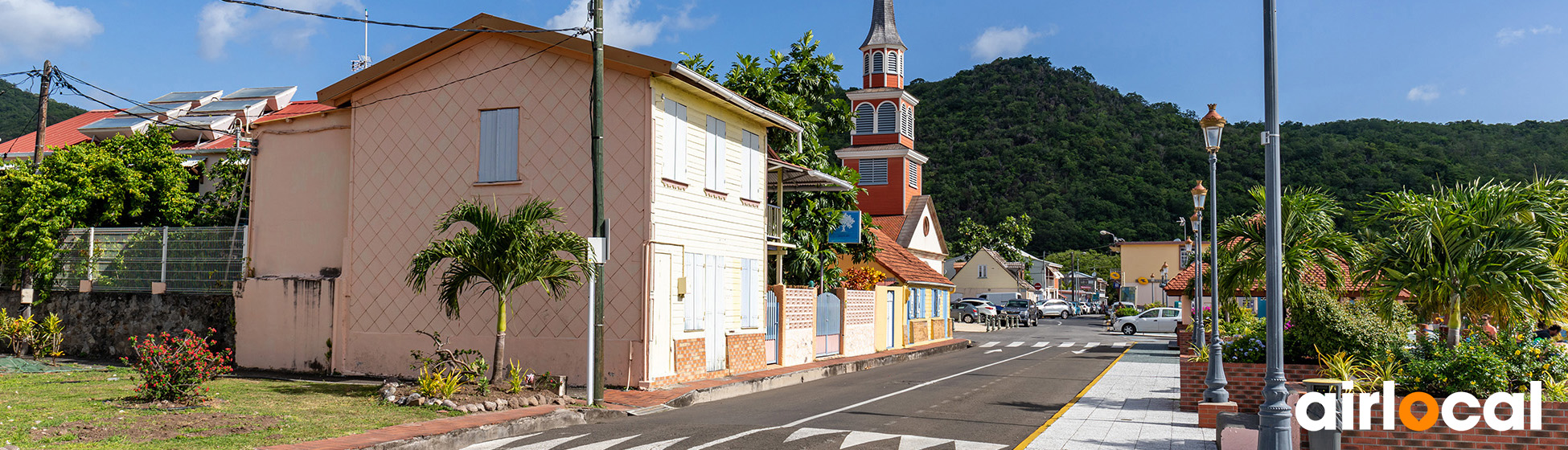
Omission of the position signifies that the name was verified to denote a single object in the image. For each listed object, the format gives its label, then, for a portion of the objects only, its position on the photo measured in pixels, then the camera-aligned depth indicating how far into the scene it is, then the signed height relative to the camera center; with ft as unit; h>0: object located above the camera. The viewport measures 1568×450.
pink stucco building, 58.75 +4.54
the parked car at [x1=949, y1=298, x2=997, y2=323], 199.41 -6.03
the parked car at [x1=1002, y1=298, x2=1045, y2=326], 198.08 -6.33
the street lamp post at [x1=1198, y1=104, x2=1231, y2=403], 43.96 +0.21
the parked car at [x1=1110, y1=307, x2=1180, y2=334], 154.61 -6.18
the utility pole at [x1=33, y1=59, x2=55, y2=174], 83.30 +13.32
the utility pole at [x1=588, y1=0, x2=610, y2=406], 49.21 +1.97
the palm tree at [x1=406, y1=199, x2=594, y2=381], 48.98 +0.96
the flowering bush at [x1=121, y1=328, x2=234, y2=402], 41.52 -3.90
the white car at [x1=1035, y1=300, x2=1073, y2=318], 248.11 -7.00
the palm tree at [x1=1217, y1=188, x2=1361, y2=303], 58.59 +2.16
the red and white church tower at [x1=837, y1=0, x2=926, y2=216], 190.39 +27.51
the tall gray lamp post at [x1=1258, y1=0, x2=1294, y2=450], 29.94 +0.67
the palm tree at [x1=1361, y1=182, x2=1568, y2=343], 38.73 +1.14
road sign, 96.63 +4.31
